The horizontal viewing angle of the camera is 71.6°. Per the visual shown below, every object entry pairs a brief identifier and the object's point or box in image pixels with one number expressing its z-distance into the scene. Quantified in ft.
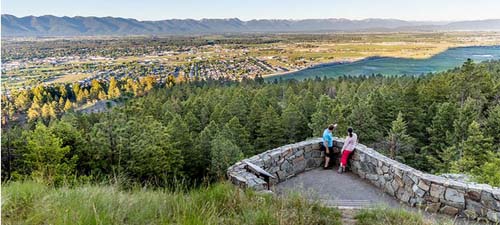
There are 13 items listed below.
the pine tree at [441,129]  89.62
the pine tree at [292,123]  110.42
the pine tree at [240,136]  94.11
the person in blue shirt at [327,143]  28.07
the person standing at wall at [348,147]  26.86
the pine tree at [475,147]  68.28
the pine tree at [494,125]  80.02
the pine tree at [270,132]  106.42
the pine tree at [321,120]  95.52
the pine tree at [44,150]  56.54
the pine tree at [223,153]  72.18
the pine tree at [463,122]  80.88
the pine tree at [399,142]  82.79
